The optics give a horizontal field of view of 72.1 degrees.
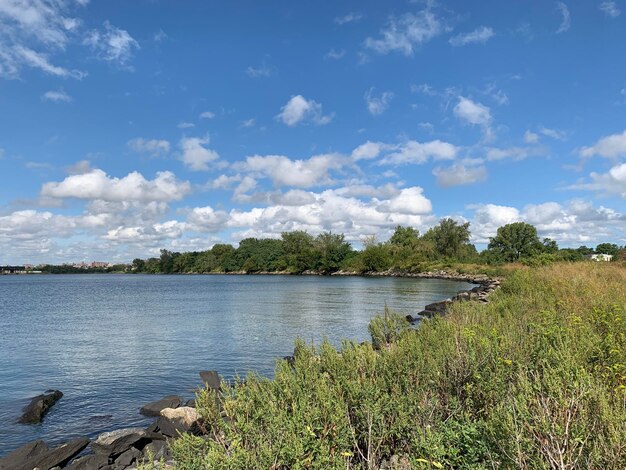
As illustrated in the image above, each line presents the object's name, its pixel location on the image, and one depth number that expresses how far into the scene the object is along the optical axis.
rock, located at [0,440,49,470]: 9.82
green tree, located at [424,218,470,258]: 129.75
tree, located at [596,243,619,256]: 146.82
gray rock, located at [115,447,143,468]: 9.84
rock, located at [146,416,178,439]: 11.51
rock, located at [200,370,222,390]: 16.25
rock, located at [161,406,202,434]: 11.56
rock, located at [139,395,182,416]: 13.74
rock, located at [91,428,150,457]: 10.45
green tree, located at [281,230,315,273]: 164.12
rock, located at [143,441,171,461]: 9.71
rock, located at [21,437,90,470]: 9.73
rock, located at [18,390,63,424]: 13.57
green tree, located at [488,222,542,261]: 120.81
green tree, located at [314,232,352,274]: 156.88
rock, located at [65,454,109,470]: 9.54
